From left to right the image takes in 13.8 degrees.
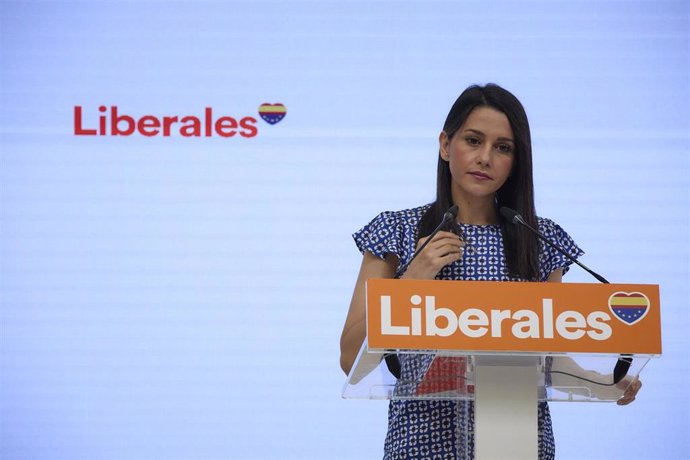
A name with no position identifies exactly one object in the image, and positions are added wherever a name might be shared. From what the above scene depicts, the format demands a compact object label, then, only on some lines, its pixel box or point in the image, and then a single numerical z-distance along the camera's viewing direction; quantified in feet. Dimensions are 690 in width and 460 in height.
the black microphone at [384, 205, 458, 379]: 17.52
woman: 18.95
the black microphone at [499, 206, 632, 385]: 17.63
